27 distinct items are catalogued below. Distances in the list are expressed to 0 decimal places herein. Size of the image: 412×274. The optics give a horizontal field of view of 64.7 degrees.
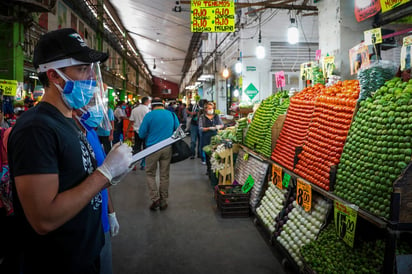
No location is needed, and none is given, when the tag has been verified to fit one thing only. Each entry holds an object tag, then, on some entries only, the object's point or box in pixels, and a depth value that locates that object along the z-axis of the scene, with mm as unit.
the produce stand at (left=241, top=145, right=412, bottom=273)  2383
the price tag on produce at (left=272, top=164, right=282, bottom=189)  4646
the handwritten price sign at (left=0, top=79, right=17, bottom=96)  6324
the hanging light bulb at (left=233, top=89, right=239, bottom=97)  14688
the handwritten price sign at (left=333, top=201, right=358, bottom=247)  2854
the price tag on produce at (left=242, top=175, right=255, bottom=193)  5629
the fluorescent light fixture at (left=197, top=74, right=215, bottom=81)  19178
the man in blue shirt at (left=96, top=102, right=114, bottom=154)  8054
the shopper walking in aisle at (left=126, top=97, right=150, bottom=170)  9297
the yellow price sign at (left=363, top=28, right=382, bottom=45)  4032
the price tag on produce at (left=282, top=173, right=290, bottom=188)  4350
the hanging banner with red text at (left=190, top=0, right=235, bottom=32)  8305
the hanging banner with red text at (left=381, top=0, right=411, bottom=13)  3737
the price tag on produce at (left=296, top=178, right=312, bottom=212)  3682
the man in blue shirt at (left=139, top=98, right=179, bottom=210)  5891
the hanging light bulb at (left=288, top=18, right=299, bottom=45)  8008
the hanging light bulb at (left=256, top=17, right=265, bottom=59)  10191
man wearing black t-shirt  1380
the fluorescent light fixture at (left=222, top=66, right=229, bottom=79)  14023
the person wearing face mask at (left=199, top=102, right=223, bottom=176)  9125
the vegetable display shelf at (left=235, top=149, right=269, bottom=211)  5363
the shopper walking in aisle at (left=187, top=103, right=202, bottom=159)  11344
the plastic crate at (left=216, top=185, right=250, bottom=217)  5465
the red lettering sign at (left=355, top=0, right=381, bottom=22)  4682
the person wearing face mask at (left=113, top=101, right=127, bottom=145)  12273
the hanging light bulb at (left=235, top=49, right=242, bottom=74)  12999
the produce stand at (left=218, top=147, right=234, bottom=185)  6703
